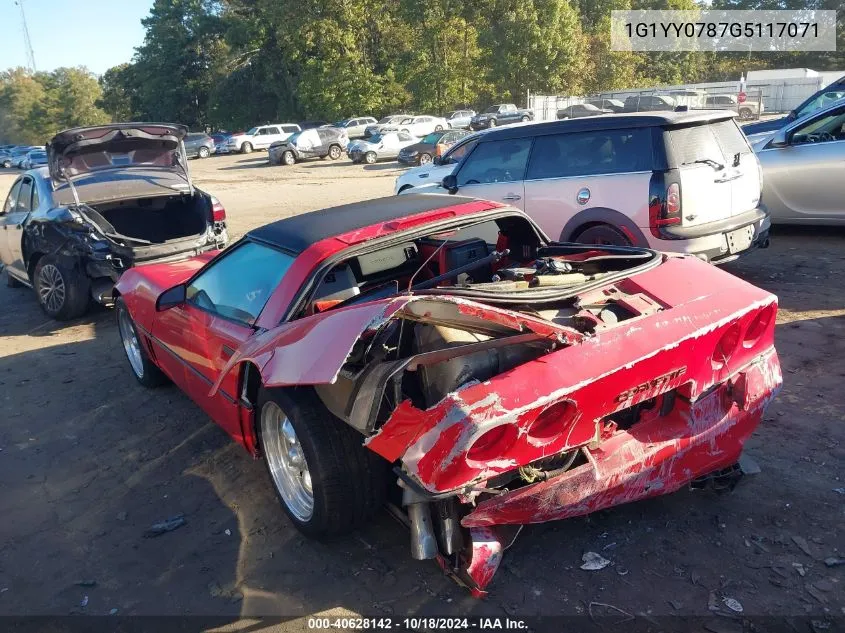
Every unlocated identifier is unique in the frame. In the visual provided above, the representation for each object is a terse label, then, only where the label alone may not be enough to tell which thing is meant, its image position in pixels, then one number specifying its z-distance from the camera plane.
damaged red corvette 2.51
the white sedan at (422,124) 35.97
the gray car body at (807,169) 7.86
